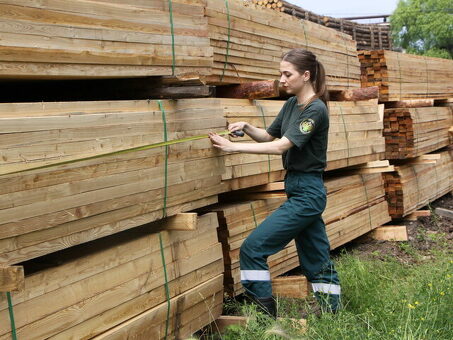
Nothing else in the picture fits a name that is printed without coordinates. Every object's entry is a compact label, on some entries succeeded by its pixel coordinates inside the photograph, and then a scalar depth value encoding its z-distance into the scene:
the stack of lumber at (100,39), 3.65
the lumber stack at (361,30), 12.62
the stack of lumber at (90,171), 3.51
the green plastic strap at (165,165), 4.59
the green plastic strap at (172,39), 4.73
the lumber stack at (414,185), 9.77
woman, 4.93
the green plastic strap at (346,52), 8.52
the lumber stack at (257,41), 6.00
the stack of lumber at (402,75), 9.73
